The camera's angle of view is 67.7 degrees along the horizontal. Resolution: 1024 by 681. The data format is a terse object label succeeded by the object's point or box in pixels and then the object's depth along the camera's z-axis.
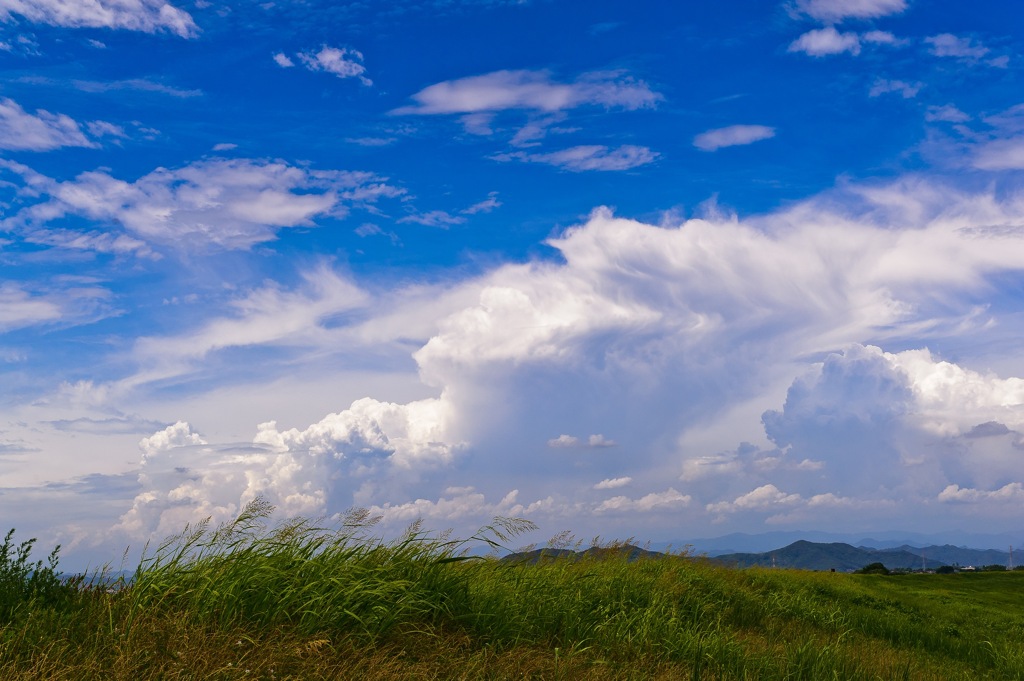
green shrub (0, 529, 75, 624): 8.14
